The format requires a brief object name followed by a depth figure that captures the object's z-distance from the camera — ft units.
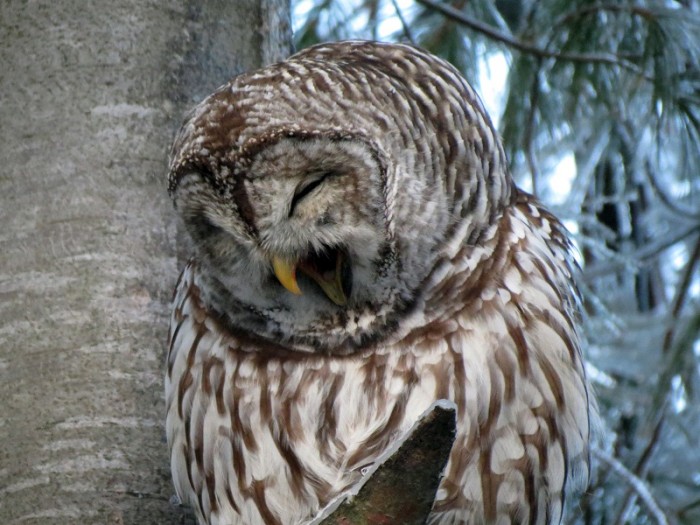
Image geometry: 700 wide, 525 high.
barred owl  14.49
